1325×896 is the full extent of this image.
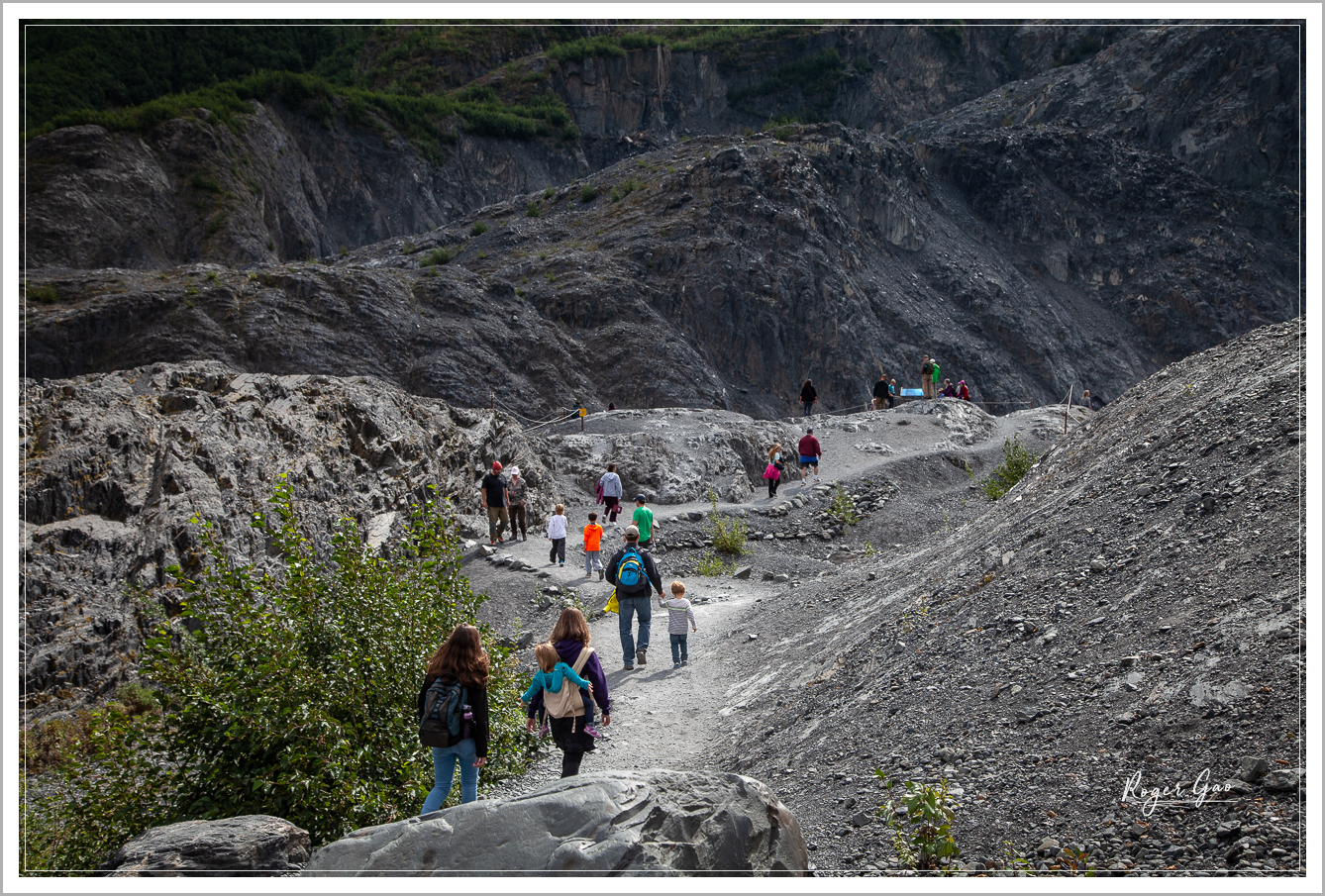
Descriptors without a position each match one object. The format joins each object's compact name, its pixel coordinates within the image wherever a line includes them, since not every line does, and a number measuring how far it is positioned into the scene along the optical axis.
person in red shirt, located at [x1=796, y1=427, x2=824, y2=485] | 24.11
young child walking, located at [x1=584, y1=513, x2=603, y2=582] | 15.70
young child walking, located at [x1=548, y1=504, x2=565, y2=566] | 16.64
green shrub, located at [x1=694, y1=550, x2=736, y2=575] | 17.78
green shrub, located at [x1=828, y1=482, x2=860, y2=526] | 22.42
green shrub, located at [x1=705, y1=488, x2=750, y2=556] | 19.31
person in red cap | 18.33
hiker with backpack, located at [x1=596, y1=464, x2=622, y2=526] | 19.94
